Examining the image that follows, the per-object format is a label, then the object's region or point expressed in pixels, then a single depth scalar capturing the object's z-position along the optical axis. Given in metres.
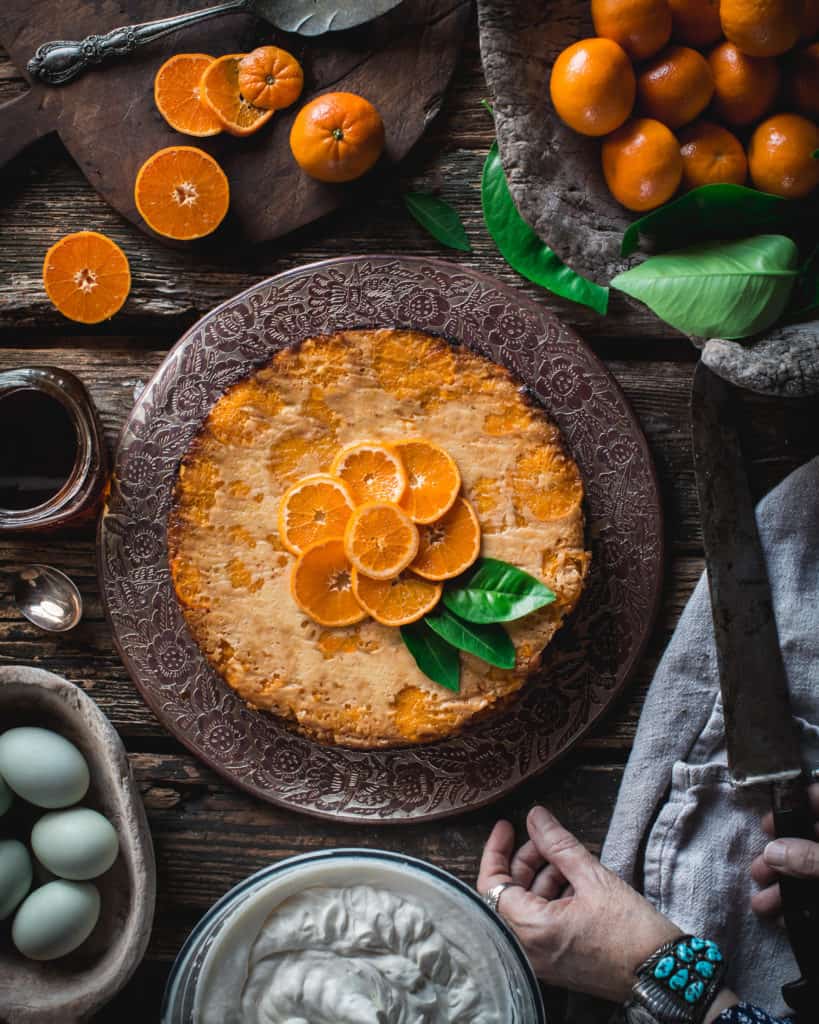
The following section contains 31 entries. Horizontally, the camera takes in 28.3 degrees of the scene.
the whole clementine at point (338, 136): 0.97
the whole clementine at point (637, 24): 0.91
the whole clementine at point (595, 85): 0.91
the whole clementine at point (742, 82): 0.92
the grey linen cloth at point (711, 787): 0.97
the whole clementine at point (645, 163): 0.92
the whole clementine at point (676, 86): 0.92
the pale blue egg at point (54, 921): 0.94
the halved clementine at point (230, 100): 1.00
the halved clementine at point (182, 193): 1.00
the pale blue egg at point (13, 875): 0.94
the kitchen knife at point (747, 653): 0.94
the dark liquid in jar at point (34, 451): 0.99
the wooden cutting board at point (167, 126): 1.01
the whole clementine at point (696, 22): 0.93
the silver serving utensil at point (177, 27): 1.00
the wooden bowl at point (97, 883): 0.93
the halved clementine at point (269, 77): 1.00
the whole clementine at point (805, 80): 0.93
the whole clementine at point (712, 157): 0.93
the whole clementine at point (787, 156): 0.92
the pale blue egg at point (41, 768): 0.94
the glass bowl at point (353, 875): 0.90
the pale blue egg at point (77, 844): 0.93
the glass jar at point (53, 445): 0.97
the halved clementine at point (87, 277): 1.01
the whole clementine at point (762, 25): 0.89
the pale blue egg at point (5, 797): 0.96
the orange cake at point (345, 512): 0.96
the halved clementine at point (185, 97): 1.00
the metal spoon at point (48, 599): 1.01
